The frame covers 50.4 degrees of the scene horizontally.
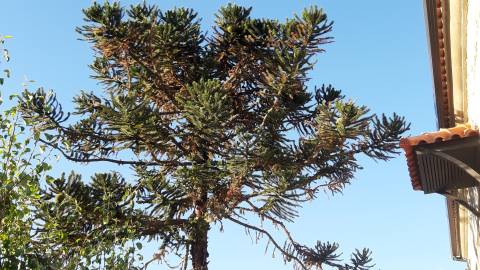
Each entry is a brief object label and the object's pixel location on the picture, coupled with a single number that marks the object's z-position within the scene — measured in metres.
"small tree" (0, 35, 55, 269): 4.10
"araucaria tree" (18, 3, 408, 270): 9.59
